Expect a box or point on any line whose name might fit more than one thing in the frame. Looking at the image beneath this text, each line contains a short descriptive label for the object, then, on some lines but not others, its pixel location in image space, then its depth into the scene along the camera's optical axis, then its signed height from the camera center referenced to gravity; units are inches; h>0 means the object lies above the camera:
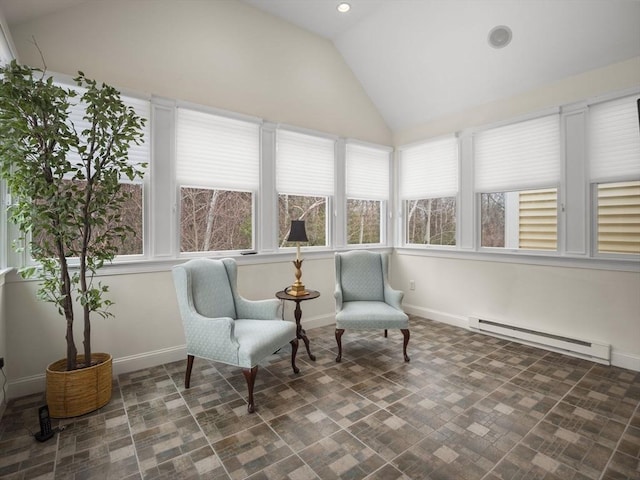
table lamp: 128.9 -0.8
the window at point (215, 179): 129.3 +24.2
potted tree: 79.7 +11.3
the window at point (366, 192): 185.0 +25.8
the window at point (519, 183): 138.3 +23.9
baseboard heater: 123.2 -43.3
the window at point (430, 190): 174.6 +26.0
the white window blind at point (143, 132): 115.5 +37.6
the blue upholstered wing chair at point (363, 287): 133.0 -22.9
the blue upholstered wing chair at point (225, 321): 95.9 -27.6
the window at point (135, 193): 116.9 +16.6
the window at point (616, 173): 117.6 +23.1
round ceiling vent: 130.2 +80.9
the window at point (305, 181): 157.0 +28.0
